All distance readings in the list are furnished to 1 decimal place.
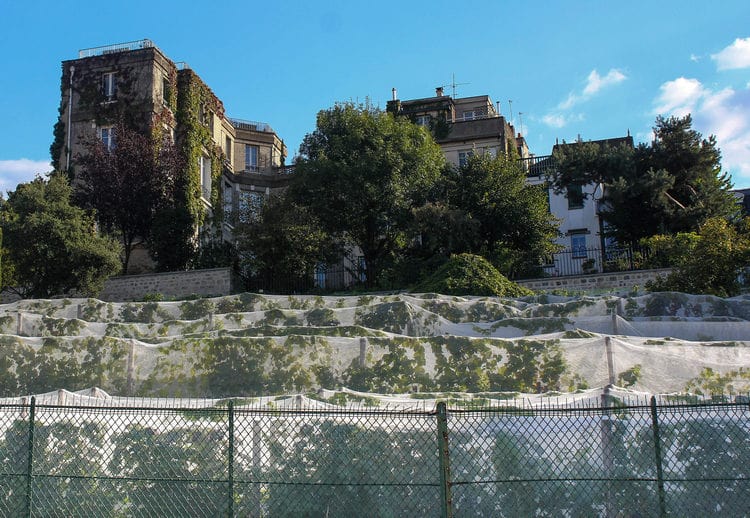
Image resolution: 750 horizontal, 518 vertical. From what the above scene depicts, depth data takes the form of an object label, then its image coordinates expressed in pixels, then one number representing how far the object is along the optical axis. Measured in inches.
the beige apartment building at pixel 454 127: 1566.2
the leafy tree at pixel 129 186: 1243.8
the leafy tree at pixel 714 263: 834.8
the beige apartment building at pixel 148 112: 1368.1
